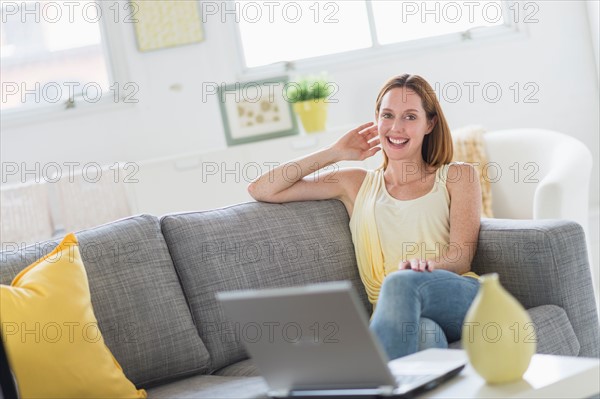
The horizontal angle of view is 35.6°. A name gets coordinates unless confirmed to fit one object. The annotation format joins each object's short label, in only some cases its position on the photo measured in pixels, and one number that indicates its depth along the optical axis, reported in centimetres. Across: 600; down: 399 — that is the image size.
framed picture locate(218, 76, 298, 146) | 459
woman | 271
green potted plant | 452
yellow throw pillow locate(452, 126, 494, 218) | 412
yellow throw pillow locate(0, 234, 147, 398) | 213
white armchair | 347
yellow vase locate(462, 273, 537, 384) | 170
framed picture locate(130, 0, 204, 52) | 478
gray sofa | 243
